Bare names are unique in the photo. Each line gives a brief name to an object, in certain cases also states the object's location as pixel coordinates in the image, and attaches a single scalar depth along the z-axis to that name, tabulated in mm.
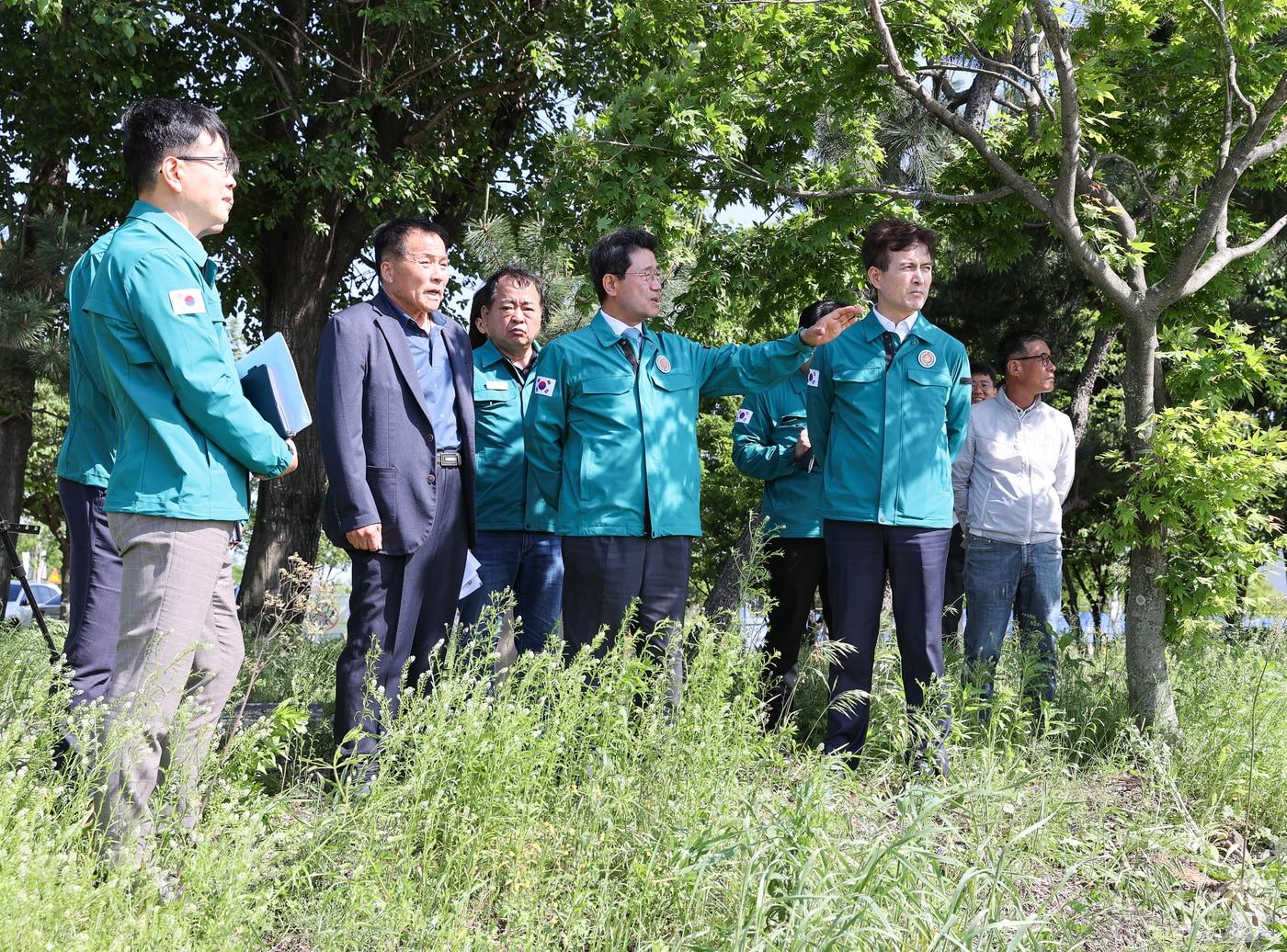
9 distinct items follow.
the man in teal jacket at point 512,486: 5215
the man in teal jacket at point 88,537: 3426
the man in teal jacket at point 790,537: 5562
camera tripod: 5625
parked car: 31367
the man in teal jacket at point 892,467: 4598
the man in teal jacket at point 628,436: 4352
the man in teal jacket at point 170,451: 2939
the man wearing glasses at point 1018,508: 5543
